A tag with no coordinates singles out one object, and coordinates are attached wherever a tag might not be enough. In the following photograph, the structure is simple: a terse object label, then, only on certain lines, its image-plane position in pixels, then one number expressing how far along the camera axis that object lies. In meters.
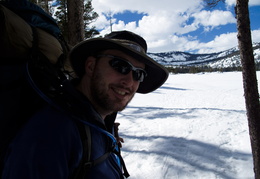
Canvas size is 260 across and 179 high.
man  0.79
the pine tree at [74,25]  2.87
